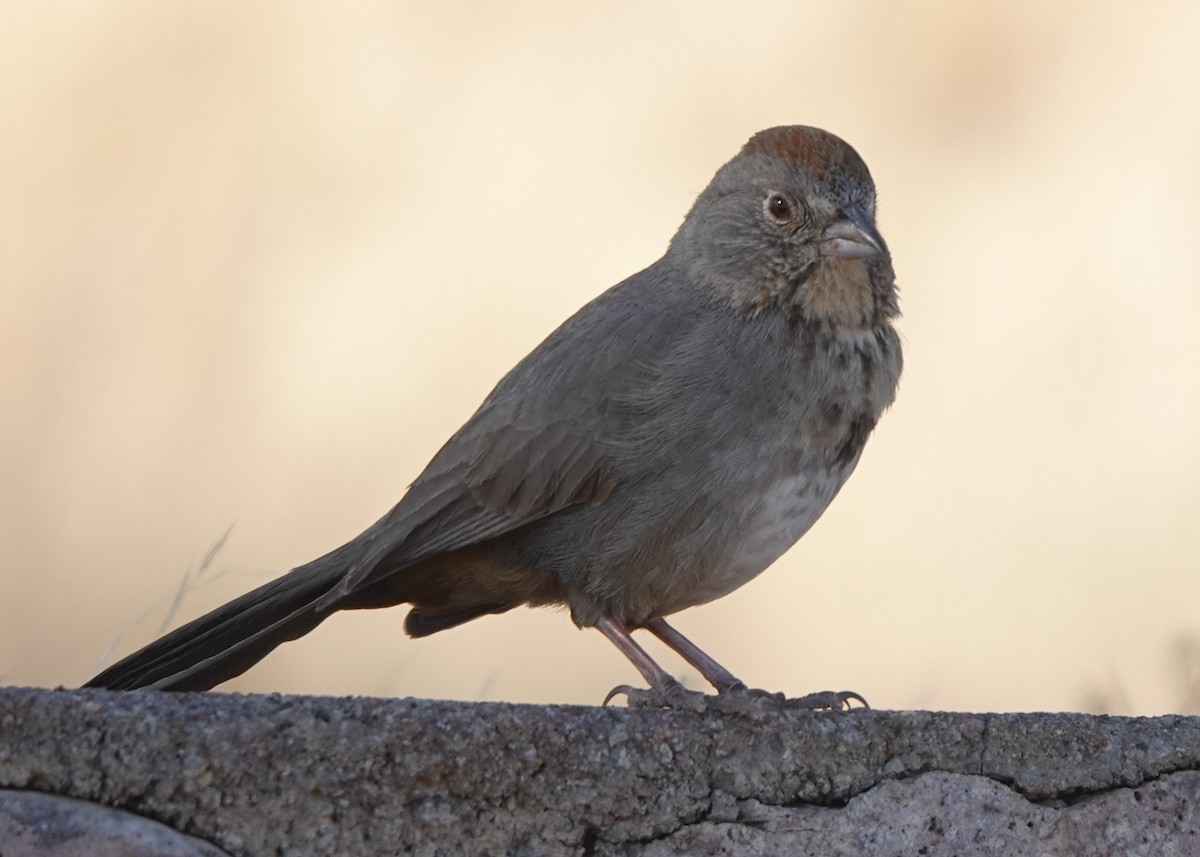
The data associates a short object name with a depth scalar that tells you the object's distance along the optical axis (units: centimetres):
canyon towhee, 441
